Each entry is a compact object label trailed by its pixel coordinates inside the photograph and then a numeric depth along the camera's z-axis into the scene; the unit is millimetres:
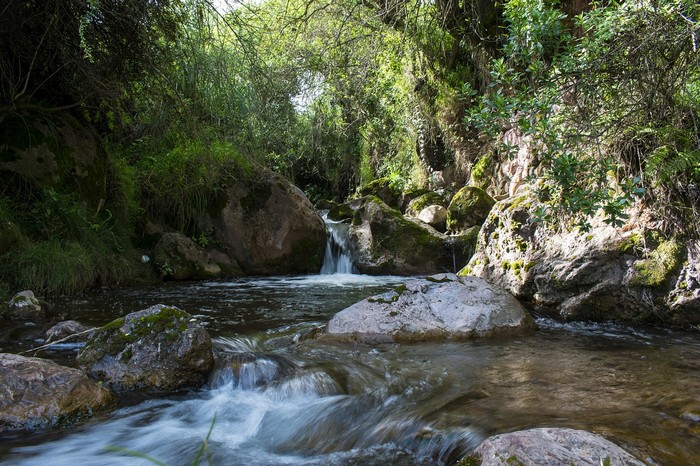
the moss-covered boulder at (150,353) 3510
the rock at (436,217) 10914
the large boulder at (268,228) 9773
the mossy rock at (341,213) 12000
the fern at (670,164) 4482
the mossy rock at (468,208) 9625
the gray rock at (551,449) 2031
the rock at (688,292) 4676
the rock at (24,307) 5324
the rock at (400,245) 9266
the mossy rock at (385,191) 13930
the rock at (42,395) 2904
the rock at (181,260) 8406
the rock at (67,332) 4344
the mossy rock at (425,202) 11773
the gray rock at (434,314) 4663
